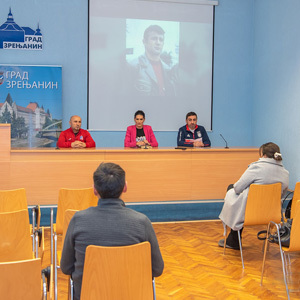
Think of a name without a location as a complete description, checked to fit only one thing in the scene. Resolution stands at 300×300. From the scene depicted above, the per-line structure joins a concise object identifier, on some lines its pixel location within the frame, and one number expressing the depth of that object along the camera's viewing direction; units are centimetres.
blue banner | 714
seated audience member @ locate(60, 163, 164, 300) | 201
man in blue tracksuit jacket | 663
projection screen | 750
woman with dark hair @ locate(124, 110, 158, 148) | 639
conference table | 519
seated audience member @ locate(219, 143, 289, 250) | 412
